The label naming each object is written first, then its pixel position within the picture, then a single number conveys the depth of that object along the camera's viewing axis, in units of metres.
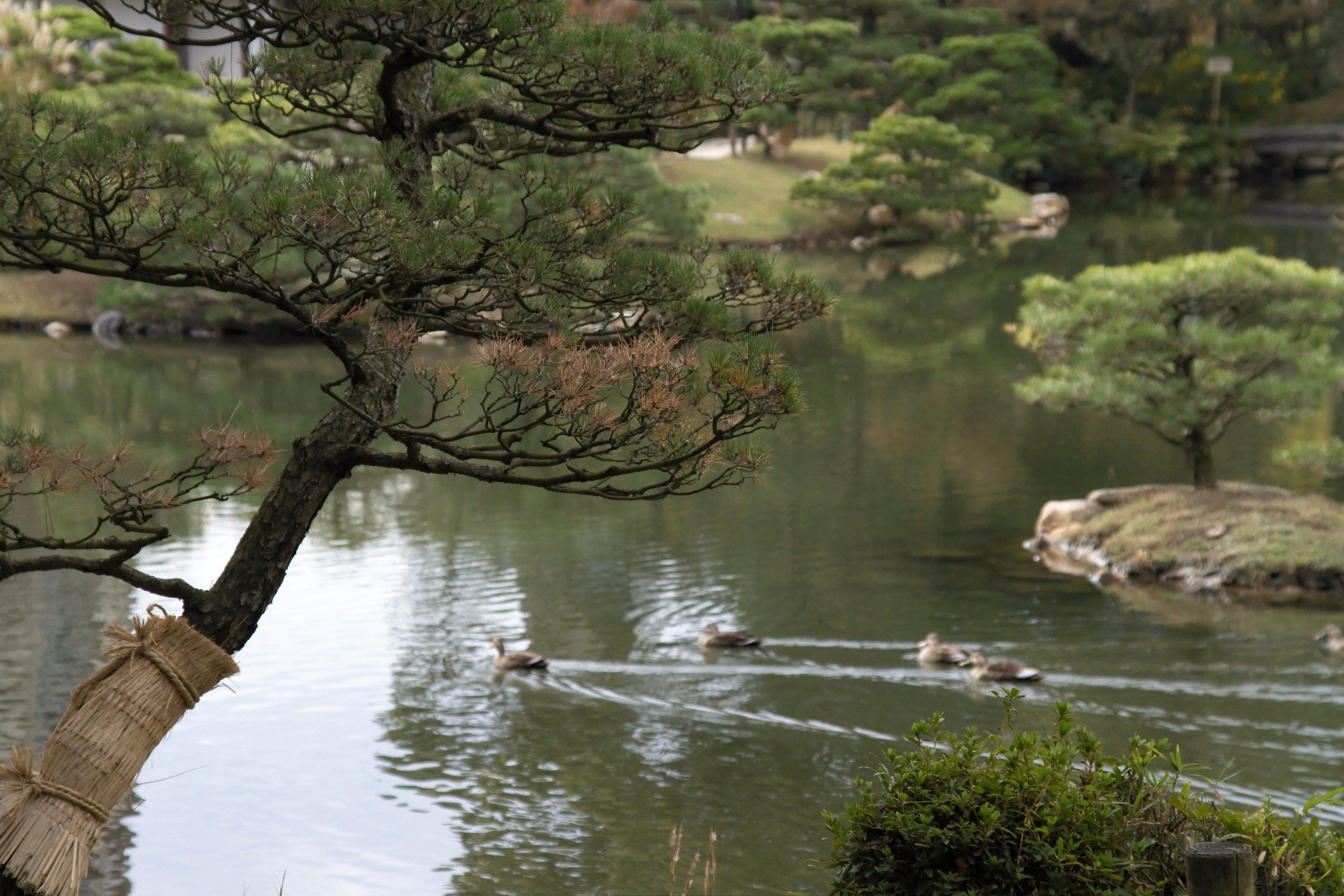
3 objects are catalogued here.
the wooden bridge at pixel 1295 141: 41.00
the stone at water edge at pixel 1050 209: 35.53
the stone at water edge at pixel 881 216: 32.56
